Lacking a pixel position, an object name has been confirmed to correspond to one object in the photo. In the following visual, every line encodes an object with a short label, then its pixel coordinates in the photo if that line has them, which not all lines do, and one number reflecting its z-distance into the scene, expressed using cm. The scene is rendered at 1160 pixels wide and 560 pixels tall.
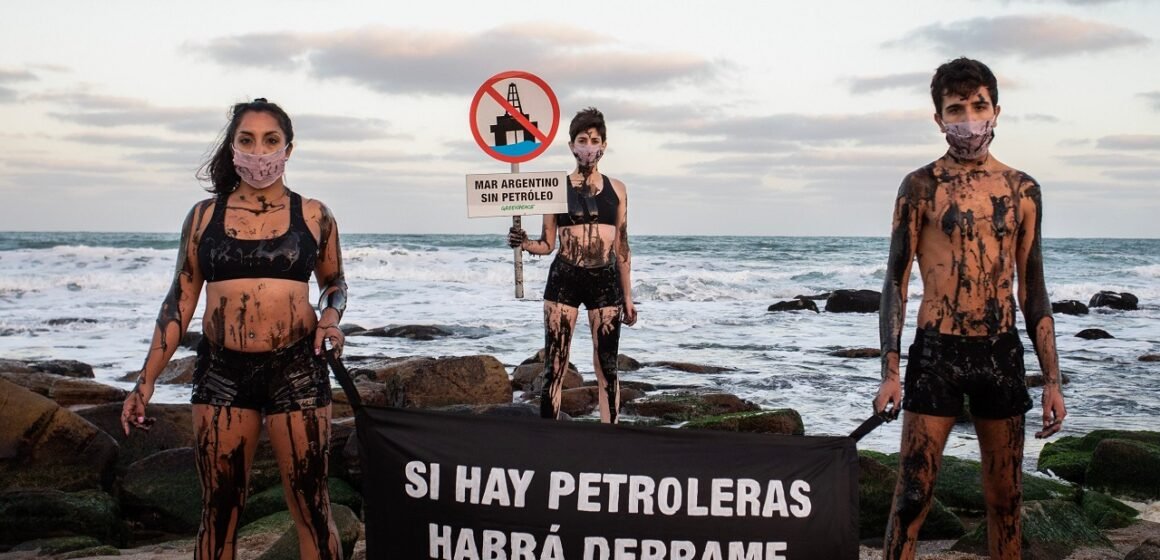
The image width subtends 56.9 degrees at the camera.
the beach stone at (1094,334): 2306
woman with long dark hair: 443
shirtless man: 456
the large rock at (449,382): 1262
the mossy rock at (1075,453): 987
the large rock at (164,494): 858
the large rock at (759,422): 1016
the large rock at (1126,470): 916
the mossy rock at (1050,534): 677
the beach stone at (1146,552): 613
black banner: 412
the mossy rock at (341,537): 606
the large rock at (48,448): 919
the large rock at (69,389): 1269
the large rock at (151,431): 1000
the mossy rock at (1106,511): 801
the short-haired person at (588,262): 759
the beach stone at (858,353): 1958
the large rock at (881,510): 761
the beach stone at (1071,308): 3072
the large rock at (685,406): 1282
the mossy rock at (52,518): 802
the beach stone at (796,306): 3050
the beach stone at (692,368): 1777
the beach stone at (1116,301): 3322
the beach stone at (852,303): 3033
